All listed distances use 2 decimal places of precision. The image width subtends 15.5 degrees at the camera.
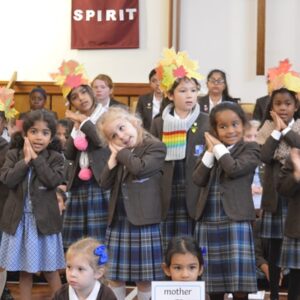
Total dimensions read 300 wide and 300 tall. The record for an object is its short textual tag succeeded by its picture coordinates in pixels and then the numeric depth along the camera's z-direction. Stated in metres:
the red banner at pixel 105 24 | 12.65
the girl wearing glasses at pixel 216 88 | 9.80
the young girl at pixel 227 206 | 5.51
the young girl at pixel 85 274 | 4.70
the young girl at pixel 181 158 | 6.21
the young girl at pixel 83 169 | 6.83
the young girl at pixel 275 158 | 6.21
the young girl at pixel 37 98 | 12.14
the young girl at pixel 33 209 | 6.08
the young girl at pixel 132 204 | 5.69
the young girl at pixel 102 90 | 9.34
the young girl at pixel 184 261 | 4.97
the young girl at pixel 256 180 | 6.92
